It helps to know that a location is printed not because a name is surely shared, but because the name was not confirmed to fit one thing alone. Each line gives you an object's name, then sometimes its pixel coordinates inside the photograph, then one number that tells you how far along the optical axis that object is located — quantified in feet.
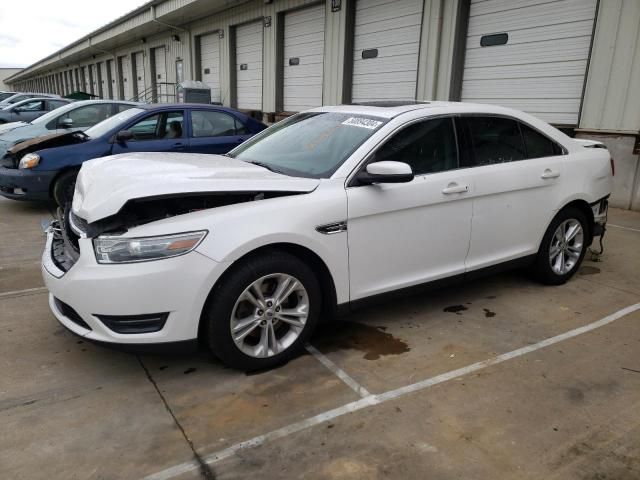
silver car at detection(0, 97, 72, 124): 50.14
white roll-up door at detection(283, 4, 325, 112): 44.93
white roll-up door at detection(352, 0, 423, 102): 35.99
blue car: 22.61
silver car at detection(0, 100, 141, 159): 28.53
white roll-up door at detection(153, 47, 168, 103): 77.66
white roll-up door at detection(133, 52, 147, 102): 86.63
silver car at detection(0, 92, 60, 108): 66.54
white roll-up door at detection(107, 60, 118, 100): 103.36
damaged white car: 8.91
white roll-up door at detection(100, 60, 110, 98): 108.29
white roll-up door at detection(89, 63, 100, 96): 115.85
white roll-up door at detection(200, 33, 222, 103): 63.21
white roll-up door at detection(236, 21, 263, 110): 54.44
